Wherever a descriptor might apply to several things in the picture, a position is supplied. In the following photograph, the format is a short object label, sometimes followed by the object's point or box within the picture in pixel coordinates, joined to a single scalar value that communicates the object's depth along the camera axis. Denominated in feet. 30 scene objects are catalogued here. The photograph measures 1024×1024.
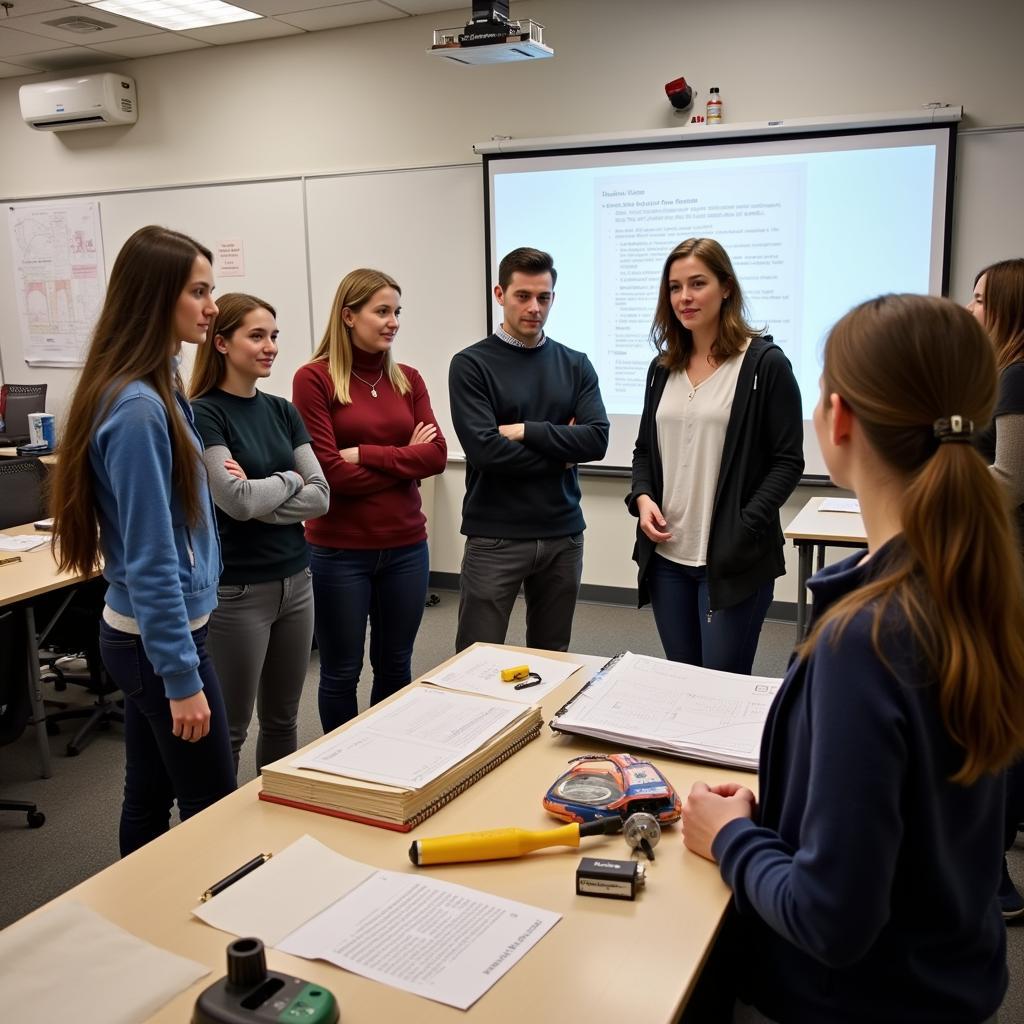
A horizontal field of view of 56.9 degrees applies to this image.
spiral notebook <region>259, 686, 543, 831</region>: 4.16
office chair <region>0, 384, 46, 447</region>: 18.04
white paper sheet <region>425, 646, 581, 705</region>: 5.70
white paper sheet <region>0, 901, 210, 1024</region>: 3.02
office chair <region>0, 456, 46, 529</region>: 12.12
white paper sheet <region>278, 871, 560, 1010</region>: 3.13
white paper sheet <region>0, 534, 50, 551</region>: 10.85
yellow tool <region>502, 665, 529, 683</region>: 5.86
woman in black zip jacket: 7.11
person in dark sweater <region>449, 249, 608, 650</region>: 8.32
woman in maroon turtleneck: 8.30
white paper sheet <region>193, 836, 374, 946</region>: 3.46
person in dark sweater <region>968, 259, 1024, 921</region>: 6.94
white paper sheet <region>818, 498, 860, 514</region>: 11.51
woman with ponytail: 2.76
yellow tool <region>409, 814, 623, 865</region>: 3.80
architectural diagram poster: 18.97
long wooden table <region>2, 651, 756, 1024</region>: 3.03
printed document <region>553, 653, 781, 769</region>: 4.73
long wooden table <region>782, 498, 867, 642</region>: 9.97
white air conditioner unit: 17.46
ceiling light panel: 14.98
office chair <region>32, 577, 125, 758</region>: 11.25
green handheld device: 2.81
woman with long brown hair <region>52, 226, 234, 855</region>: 5.32
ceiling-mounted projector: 10.52
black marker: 3.63
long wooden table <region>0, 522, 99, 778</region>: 9.02
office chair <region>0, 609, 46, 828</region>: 8.49
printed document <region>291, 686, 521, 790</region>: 4.36
